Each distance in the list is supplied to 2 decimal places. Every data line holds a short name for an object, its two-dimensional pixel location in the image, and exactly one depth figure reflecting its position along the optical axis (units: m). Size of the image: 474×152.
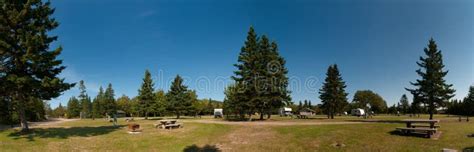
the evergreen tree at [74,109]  96.41
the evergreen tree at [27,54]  19.73
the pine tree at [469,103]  59.72
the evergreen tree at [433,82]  34.97
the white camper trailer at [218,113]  63.12
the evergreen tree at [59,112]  123.96
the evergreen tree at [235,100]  36.39
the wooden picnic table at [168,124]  24.73
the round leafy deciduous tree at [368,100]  97.38
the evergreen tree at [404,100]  113.16
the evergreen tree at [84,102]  93.19
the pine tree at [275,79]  36.94
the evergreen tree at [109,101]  78.47
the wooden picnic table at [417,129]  15.03
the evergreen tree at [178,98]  53.53
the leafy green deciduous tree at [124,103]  97.25
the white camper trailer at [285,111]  84.47
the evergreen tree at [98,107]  86.06
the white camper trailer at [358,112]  67.46
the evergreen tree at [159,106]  55.06
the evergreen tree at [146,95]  53.72
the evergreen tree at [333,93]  48.72
